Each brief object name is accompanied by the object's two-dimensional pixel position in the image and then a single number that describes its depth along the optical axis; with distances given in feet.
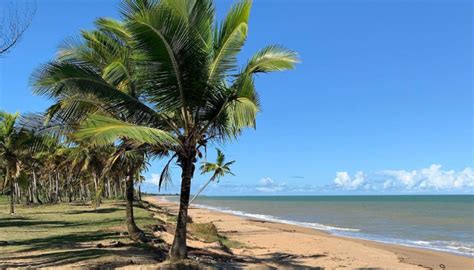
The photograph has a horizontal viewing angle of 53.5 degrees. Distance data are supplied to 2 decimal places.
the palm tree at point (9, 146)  86.74
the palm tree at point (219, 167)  132.05
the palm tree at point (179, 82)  28.53
